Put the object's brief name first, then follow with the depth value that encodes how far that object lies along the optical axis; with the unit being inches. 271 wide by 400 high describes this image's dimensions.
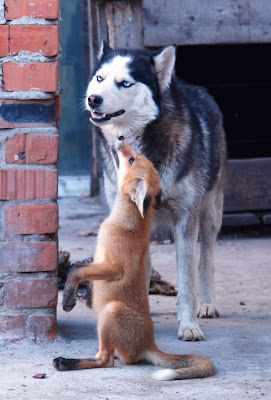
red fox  320.5
